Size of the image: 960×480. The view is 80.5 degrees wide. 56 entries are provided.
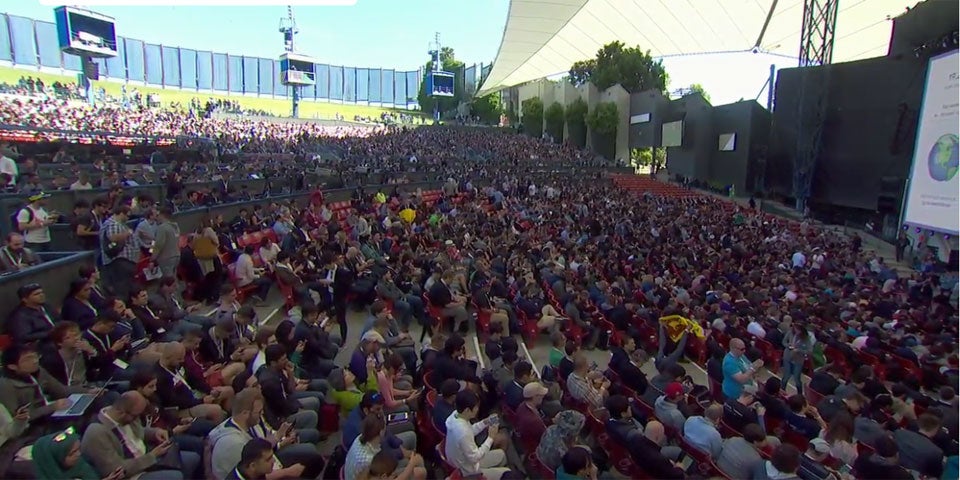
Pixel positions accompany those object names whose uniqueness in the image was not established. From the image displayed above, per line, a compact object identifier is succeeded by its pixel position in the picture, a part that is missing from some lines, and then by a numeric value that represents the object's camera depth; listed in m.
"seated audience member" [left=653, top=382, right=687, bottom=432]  4.68
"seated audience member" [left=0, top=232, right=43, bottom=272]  5.42
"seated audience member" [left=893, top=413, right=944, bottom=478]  4.43
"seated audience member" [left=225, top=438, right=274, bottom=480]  3.04
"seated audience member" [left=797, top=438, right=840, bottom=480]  3.79
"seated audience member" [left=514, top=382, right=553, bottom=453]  4.34
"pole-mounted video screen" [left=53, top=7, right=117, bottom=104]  45.41
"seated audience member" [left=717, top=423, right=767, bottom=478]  3.93
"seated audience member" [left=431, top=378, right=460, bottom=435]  4.28
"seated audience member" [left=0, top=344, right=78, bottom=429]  3.58
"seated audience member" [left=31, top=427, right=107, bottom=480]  2.99
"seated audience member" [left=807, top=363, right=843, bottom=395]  6.03
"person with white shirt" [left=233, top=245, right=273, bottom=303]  8.12
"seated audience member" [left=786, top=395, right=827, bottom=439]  4.88
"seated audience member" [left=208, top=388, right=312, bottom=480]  3.37
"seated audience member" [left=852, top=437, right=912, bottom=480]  3.81
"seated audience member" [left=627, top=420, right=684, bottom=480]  3.86
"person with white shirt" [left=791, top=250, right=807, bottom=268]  14.75
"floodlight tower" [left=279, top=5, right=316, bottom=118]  68.56
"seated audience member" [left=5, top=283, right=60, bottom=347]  4.52
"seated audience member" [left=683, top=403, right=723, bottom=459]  4.22
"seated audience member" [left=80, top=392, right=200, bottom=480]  3.18
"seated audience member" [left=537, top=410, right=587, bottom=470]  3.94
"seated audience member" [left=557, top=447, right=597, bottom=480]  3.55
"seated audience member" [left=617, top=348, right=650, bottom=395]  5.65
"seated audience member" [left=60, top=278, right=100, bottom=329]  5.06
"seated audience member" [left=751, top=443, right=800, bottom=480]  3.55
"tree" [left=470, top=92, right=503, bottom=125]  70.06
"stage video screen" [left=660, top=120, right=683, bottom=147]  36.69
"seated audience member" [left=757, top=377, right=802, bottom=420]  5.11
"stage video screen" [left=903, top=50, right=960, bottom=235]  12.85
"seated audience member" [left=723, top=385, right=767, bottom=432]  4.64
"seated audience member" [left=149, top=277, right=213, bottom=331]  5.54
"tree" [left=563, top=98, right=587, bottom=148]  48.47
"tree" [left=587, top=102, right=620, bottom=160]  45.06
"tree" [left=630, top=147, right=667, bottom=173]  47.41
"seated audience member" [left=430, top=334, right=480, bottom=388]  4.93
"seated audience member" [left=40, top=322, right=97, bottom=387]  4.11
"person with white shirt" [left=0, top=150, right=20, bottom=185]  10.70
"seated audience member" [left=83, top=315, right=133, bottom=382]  4.52
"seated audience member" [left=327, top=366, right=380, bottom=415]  4.93
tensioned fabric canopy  36.31
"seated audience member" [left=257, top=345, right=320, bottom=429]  4.27
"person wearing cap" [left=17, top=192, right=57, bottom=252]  6.91
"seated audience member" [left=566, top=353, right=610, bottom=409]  5.00
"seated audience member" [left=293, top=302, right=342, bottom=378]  5.45
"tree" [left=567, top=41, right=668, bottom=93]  48.72
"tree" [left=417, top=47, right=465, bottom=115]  85.25
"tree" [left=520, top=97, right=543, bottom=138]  53.60
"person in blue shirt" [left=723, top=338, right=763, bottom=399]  5.86
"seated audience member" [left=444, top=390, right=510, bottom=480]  3.85
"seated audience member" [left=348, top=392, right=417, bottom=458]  4.04
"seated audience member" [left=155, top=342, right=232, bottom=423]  4.12
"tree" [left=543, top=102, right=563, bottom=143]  50.82
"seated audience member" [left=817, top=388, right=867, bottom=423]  4.93
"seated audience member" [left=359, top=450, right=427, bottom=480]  3.14
